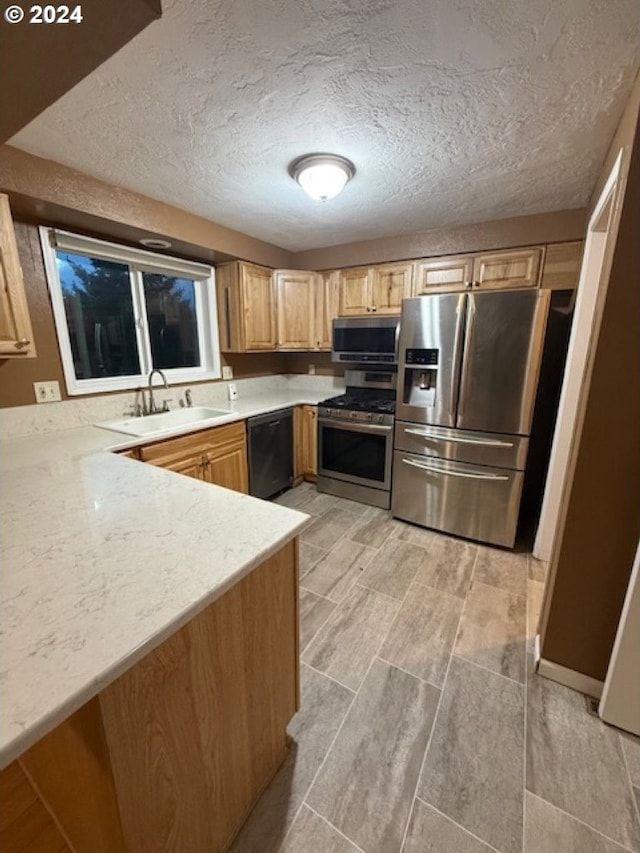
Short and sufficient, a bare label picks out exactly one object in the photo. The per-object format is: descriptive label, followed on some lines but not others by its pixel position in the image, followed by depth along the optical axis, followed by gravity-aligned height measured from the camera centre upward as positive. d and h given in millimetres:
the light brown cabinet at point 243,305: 3006 +360
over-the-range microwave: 2953 +57
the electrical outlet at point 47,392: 2077 -282
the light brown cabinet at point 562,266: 2379 +561
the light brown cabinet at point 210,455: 2178 -743
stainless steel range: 2855 -817
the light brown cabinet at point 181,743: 682 -919
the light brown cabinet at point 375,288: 2949 +505
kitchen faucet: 2625 -452
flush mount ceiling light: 1725 +873
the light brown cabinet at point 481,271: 2500 +572
